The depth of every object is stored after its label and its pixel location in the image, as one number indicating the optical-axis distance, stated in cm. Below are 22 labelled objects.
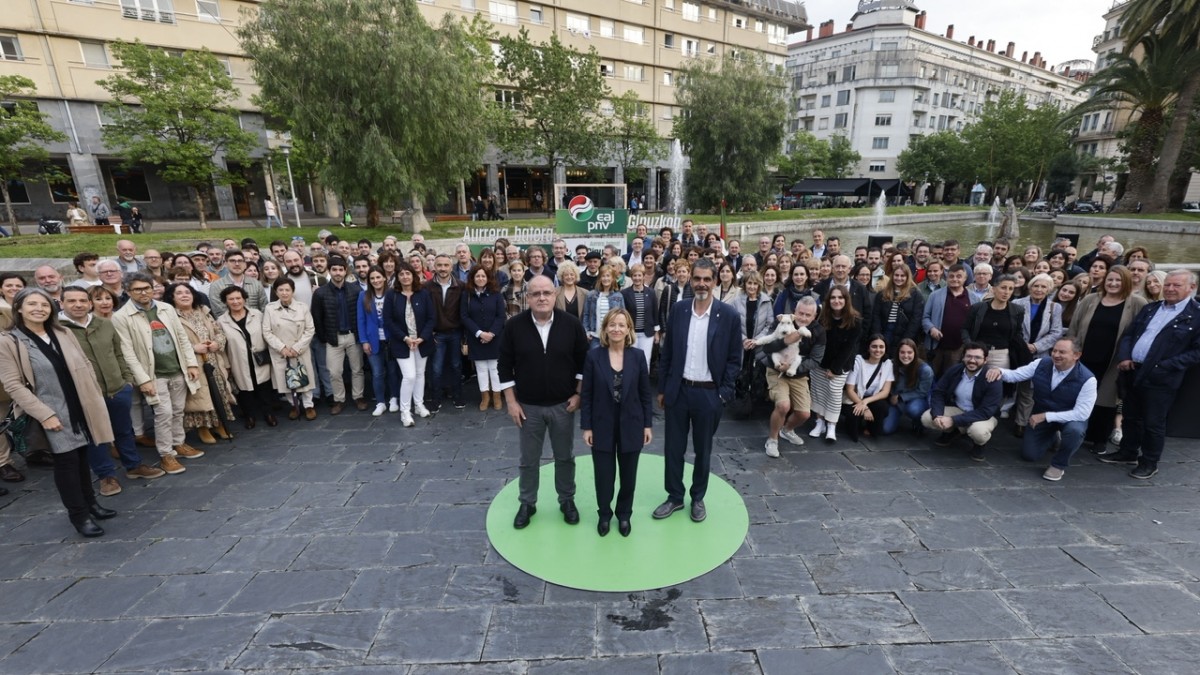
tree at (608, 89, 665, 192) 2961
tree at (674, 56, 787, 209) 2673
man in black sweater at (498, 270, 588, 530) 374
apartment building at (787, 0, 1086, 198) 5622
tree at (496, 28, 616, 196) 2605
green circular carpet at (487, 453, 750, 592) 356
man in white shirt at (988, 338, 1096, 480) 475
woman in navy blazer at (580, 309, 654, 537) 366
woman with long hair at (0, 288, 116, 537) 372
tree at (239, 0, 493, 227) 1573
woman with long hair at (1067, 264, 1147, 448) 503
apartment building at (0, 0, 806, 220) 2256
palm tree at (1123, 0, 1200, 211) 2150
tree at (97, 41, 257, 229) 1892
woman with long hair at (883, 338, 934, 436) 553
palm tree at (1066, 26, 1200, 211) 2258
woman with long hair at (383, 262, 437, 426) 602
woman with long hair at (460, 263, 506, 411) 636
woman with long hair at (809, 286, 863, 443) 527
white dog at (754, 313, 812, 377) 527
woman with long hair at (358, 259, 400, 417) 618
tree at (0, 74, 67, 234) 1667
